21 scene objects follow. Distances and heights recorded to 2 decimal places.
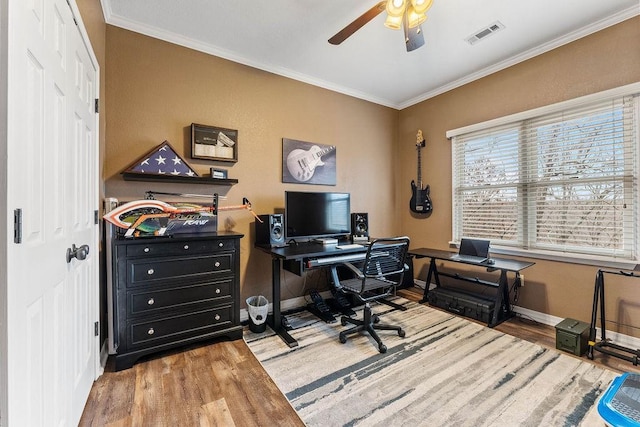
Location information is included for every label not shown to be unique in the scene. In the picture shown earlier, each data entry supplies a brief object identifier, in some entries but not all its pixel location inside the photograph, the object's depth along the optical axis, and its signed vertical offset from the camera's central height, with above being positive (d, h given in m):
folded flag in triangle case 2.28 +0.43
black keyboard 2.45 -0.44
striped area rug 1.55 -1.14
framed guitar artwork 3.15 +0.60
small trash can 2.52 -0.96
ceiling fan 1.72 +1.26
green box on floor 2.14 -1.00
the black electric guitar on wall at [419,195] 3.78 +0.24
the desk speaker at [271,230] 2.75 -0.18
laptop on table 2.87 -0.44
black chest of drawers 1.94 -0.61
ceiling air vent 2.37 +1.61
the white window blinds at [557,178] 2.31 +0.32
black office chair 2.26 -0.53
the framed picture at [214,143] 2.59 +0.68
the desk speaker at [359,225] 3.42 -0.16
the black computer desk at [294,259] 2.41 -0.43
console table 2.64 -0.73
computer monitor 2.90 -0.03
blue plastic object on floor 1.24 -0.95
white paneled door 0.77 +0.00
